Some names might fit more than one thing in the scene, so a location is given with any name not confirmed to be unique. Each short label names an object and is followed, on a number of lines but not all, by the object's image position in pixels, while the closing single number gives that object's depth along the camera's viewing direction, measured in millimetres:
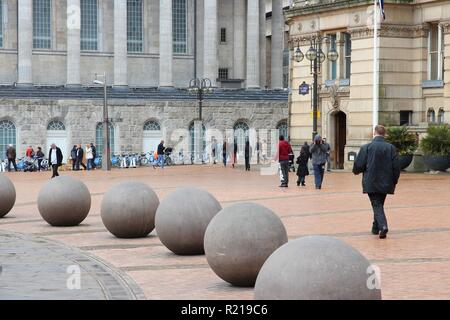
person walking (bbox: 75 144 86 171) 66375
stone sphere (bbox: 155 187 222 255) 19406
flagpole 46594
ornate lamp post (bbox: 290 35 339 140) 47688
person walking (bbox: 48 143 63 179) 47562
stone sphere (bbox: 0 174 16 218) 27891
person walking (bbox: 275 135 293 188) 39750
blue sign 52156
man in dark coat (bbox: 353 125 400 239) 21766
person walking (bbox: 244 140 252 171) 60000
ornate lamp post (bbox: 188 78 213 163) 76312
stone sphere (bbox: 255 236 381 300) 11438
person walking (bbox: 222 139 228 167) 67188
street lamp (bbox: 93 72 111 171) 65688
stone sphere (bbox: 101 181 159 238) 22641
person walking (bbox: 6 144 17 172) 67312
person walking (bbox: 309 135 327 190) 38094
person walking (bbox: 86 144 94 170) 67000
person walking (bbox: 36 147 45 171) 66938
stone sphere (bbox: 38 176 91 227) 25453
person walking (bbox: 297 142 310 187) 40469
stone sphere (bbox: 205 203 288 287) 15773
